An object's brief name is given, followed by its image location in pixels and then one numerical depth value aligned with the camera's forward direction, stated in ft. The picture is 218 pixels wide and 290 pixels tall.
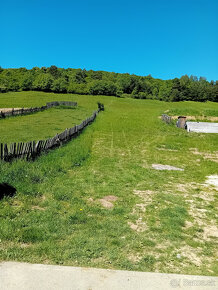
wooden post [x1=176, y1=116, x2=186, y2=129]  84.12
